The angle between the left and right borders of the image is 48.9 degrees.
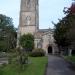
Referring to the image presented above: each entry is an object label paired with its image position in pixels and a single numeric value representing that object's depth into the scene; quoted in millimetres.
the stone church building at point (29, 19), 30782
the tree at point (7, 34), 26778
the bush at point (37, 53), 19146
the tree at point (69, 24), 9280
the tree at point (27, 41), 28327
